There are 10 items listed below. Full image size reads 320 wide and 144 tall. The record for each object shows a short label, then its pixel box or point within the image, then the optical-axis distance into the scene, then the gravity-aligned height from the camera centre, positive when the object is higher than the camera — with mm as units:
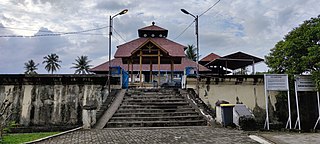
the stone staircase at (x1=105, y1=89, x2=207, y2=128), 9156 -1100
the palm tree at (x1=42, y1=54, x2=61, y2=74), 55125 +4907
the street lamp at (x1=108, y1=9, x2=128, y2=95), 11573 +2665
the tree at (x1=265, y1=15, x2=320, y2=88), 9859 +1410
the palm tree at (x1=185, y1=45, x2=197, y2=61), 38656 +5220
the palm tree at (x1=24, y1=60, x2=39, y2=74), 55188 +4189
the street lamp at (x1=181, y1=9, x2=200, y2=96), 12312 +2915
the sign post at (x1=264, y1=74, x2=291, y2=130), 10102 +169
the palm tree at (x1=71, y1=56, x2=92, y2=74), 48688 +3914
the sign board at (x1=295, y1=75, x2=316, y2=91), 10422 +92
